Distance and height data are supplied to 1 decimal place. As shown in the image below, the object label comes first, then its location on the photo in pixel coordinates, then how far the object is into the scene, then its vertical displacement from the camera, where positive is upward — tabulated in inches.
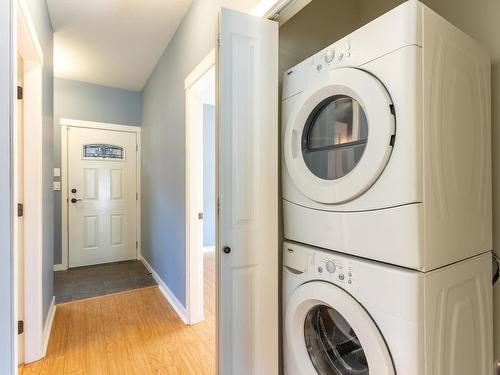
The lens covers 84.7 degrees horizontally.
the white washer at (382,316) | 33.1 -18.4
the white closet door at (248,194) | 47.6 -1.7
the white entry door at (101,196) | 145.9 -5.6
